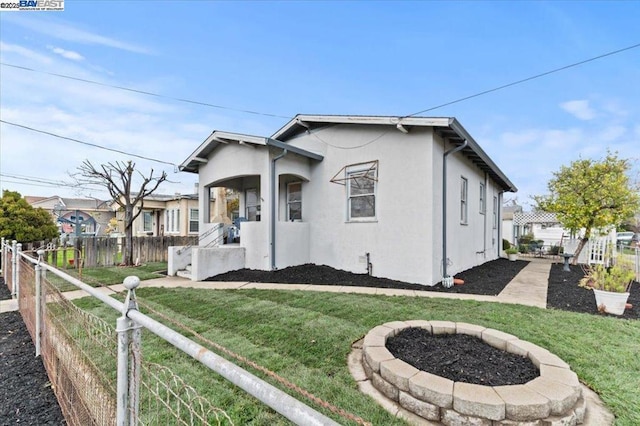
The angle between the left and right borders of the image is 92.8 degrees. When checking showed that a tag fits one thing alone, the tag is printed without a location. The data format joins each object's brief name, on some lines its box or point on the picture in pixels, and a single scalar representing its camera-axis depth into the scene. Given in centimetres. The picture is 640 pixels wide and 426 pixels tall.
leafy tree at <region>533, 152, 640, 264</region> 1092
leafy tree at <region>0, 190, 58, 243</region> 1104
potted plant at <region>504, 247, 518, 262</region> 1518
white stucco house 776
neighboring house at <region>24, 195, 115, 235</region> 2256
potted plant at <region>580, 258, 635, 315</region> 519
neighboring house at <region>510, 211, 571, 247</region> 2701
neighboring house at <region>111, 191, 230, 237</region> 2038
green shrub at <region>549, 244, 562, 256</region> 1797
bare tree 1147
